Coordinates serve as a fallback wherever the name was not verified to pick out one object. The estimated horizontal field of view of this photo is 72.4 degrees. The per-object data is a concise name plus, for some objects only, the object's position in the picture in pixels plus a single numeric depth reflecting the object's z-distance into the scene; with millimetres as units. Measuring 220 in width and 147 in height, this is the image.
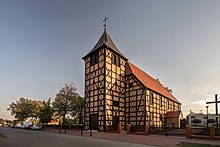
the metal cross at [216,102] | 14613
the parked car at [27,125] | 29400
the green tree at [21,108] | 40974
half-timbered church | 19329
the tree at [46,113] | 27969
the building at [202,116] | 52882
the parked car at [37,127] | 25941
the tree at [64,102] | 26608
